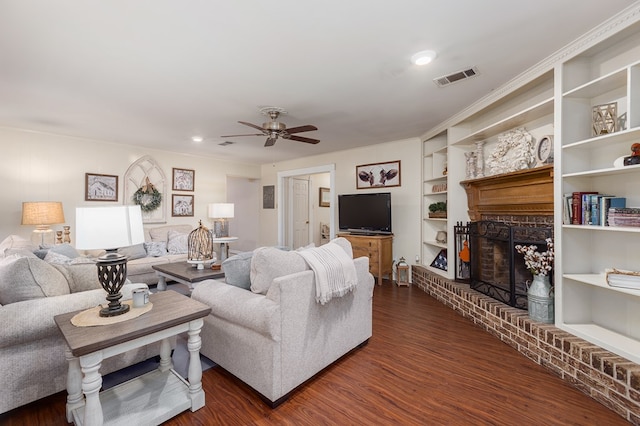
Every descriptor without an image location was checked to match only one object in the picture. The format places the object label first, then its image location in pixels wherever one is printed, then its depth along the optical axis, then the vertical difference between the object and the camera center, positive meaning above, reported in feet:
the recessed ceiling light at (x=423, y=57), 7.25 +3.95
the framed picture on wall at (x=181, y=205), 18.88 +0.52
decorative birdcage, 10.93 -1.27
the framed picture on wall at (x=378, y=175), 16.76 +2.25
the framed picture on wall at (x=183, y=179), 18.93 +2.22
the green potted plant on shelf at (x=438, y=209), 14.05 +0.17
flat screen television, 15.90 -0.02
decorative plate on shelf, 9.27 +1.99
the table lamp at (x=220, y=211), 17.65 +0.11
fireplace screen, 9.12 -1.68
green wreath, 17.29 +0.94
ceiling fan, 11.15 +3.27
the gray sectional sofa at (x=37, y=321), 5.58 -2.08
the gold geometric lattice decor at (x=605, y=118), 6.83 +2.22
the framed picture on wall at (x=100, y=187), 15.60 +1.42
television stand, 15.46 -2.06
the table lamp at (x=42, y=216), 12.85 -0.13
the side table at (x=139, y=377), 4.50 -2.89
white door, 24.03 +0.14
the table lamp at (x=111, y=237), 5.23 -0.44
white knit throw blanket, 6.64 -1.39
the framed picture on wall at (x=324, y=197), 26.21 +1.41
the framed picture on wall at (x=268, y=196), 23.59 +1.36
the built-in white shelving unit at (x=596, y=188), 6.59 +0.60
